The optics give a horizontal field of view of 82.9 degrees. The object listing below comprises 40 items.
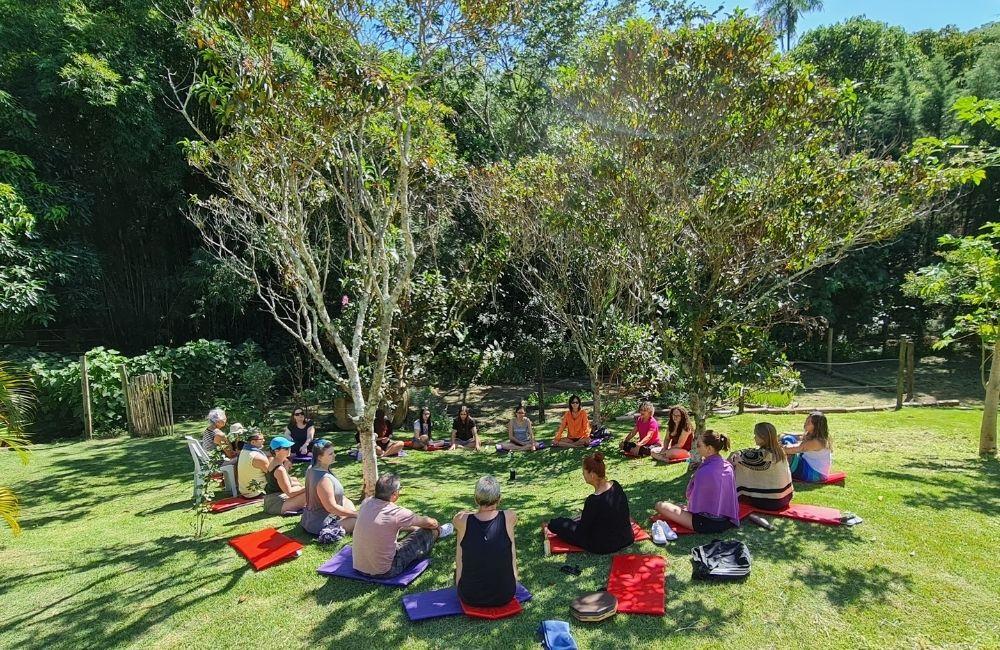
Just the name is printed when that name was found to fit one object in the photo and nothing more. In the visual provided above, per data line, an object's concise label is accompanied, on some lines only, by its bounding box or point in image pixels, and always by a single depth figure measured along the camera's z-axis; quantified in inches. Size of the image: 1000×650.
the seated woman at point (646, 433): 324.5
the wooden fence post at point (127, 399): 422.2
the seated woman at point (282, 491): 239.1
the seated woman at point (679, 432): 309.4
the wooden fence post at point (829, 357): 648.4
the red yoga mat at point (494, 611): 153.4
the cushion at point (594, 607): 148.7
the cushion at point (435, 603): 155.6
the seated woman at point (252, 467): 249.6
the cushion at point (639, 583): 154.7
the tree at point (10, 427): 163.3
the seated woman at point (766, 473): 210.2
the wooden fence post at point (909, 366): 456.0
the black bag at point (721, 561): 166.9
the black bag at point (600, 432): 373.7
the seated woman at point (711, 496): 197.6
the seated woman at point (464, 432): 383.2
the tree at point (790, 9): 1386.6
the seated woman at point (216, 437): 287.3
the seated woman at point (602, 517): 186.5
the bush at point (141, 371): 427.8
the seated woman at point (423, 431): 383.9
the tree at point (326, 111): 205.9
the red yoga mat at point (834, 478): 246.4
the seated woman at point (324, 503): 209.5
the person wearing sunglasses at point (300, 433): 332.8
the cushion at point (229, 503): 248.8
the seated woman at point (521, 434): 368.2
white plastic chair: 217.0
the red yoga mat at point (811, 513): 203.8
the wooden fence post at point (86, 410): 417.7
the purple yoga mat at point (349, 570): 175.0
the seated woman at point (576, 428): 360.2
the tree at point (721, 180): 249.4
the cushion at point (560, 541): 191.3
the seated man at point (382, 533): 176.4
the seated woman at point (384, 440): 356.2
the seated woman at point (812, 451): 231.3
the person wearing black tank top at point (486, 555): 156.6
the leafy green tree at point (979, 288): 279.9
